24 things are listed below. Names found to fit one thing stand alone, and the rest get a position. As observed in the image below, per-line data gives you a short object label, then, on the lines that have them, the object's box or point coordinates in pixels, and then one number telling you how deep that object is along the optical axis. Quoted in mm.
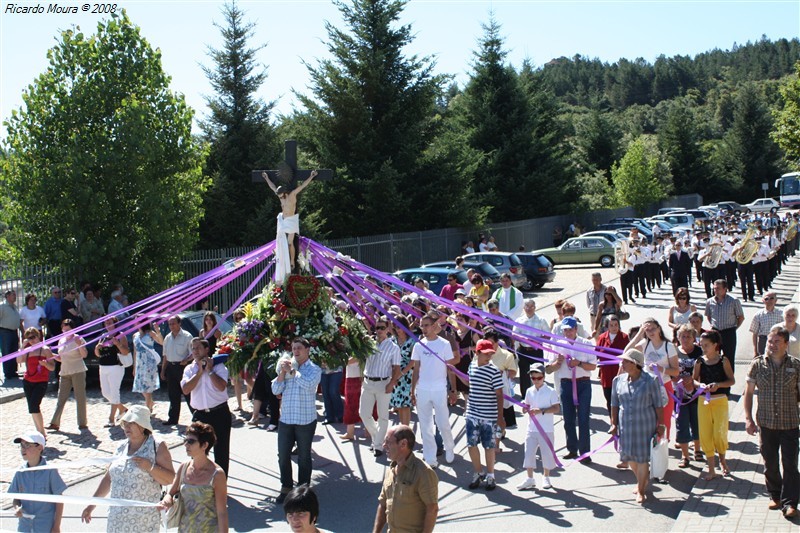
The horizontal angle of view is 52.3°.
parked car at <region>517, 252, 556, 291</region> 29547
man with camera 9164
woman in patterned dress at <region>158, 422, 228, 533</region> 6172
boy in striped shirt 9203
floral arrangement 10086
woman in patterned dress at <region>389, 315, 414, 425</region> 10969
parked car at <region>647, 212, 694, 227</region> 50250
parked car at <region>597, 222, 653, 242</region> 43094
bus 69812
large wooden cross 10516
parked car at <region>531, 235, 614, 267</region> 36938
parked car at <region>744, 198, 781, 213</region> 71875
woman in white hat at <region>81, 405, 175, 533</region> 6332
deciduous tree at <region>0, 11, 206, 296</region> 18000
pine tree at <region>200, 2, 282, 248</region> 29828
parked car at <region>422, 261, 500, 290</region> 25781
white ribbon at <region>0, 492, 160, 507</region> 5852
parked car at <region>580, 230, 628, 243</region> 37938
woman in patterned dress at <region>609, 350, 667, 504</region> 8695
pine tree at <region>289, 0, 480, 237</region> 33000
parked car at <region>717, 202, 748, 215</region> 69125
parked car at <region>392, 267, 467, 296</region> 22859
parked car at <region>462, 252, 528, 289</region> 28211
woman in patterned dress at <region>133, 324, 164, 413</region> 12578
